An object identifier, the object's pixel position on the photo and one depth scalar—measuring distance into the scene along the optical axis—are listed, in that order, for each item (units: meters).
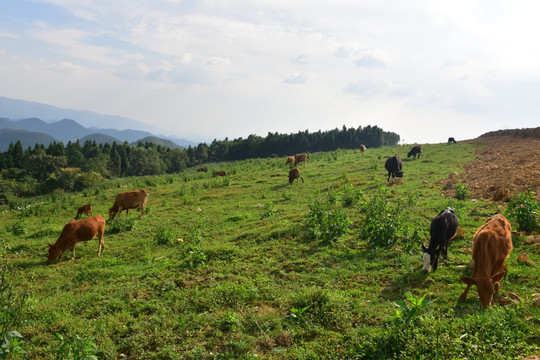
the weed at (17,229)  13.74
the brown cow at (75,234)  10.22
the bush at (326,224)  9.39
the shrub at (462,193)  12.20
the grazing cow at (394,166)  18.36
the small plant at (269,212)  13.82
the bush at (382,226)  8.51
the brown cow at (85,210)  16.80
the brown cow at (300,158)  30.48
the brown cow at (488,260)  5.24
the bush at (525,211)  8.32
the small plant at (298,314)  5.55
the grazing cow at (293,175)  22.00
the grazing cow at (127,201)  15.80
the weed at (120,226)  13.55
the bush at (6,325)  3.98
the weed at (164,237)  11.60
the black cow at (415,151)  28.37
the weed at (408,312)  4.51
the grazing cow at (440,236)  6.95
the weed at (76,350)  4.34
